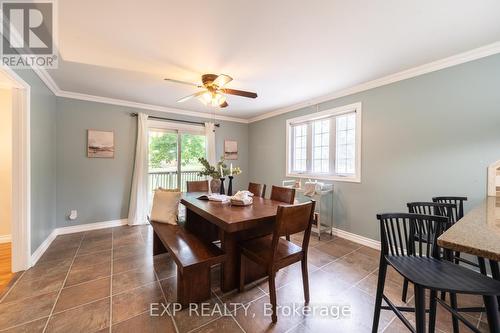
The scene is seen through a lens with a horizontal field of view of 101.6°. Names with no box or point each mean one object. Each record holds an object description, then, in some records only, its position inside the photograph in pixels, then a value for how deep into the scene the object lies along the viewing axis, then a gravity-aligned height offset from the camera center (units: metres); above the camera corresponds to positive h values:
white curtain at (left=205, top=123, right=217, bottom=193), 4.70 +0.50
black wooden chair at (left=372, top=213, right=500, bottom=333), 0.94 -0.58
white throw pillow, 2.51 -0.54
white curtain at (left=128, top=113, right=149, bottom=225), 3.87 -0.33
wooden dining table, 1.64 -0.48
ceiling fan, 2.50 +0.91
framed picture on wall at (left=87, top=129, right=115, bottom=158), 3.62 +0.34
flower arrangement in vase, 2.55 -0.10
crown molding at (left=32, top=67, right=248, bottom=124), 2.75 +1.14
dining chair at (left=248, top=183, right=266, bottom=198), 2.92 -0.38
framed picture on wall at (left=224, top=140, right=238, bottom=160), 5.13 +0.36
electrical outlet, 3.45 -0.89
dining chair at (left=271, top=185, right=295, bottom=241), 2.49 -0.39
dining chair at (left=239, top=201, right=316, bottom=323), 1.55 -0.75
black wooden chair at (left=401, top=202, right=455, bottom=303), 1.75 -0.40
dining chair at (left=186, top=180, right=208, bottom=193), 3.26 -0.37
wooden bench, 1.64 -0.81
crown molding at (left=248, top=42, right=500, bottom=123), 2.07 +1.16
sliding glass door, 4.25 +0.22
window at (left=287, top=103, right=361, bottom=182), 3.22 +0.36
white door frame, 2.15 -0.15
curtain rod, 3.96 +0.93
